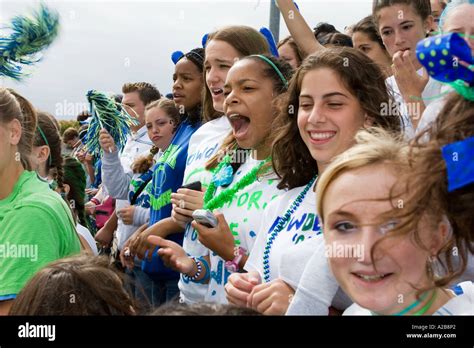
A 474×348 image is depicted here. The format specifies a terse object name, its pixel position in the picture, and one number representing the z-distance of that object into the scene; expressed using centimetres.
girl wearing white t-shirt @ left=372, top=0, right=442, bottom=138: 325
